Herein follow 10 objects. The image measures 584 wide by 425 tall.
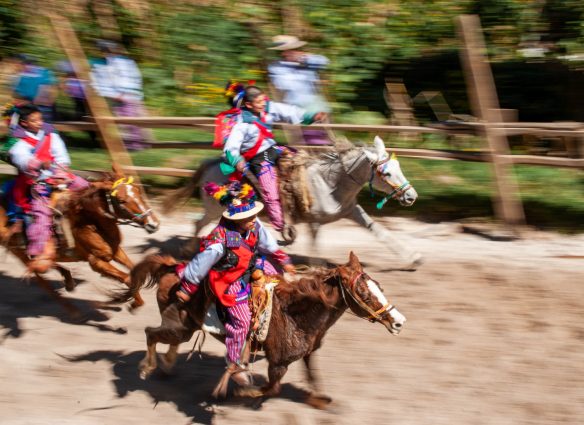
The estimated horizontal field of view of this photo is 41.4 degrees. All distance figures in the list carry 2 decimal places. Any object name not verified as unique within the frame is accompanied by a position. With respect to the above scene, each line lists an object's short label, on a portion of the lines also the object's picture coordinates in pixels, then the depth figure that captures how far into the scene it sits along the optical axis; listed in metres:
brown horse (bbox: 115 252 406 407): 5.89
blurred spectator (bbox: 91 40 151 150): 12.97
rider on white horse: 8.83
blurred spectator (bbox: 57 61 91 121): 13.22
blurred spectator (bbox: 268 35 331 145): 11.19
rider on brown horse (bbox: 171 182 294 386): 6.27
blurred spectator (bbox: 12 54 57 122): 12.77
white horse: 8.84
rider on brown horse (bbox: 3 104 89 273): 8.20
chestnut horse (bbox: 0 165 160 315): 8.09
